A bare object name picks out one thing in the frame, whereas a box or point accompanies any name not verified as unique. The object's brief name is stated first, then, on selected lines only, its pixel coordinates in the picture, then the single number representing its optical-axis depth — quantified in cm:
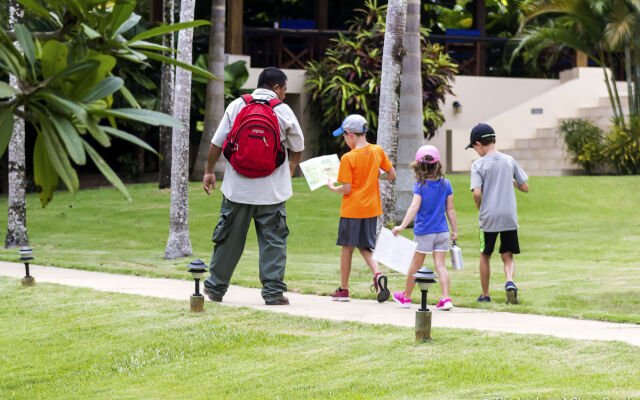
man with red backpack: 1286
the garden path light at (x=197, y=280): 1280
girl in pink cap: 1388
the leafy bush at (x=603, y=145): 4034
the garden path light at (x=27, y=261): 1628
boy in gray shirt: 1449
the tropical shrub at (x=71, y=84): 468
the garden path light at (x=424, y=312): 1071
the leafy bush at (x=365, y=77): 4041
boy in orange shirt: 1453
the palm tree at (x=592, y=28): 4100
